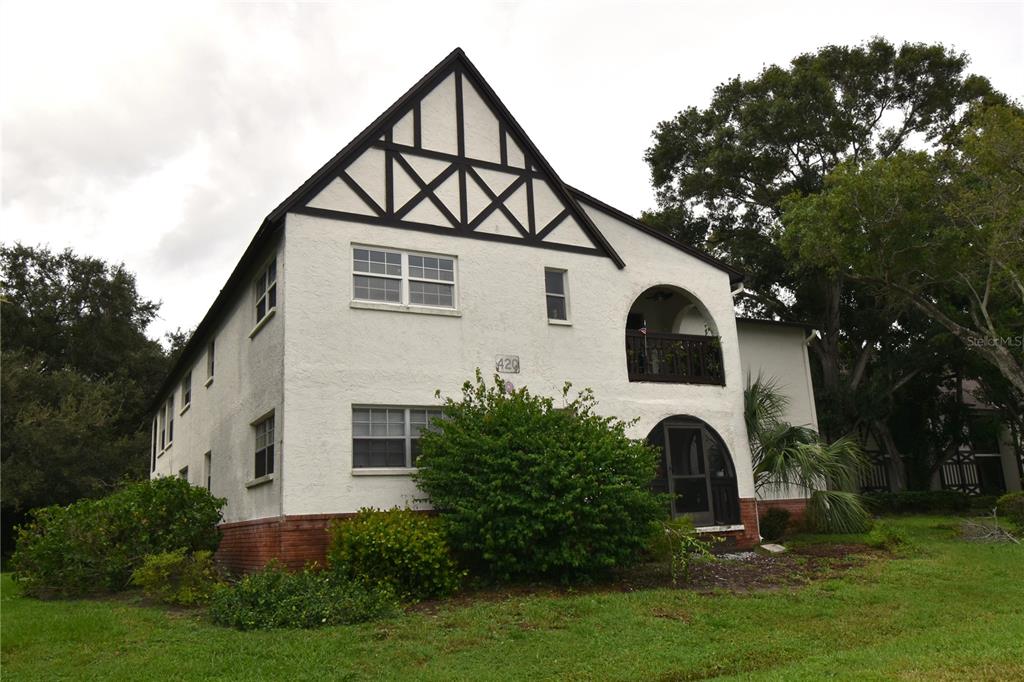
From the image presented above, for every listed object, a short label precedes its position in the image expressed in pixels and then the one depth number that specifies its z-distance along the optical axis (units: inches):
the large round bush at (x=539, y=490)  485.7
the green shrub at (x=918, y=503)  1058.7
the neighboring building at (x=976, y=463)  1200.2
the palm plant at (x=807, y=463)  695.1
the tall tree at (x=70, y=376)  1295.5
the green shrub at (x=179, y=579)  485.1
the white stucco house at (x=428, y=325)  556.1
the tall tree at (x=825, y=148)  1133.1
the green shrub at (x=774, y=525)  744.3
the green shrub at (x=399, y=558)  474.0
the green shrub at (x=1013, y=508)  691.4
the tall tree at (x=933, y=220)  719.2
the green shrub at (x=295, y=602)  407.5
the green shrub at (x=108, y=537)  556.4
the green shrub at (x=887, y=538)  628.4
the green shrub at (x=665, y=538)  522.9
